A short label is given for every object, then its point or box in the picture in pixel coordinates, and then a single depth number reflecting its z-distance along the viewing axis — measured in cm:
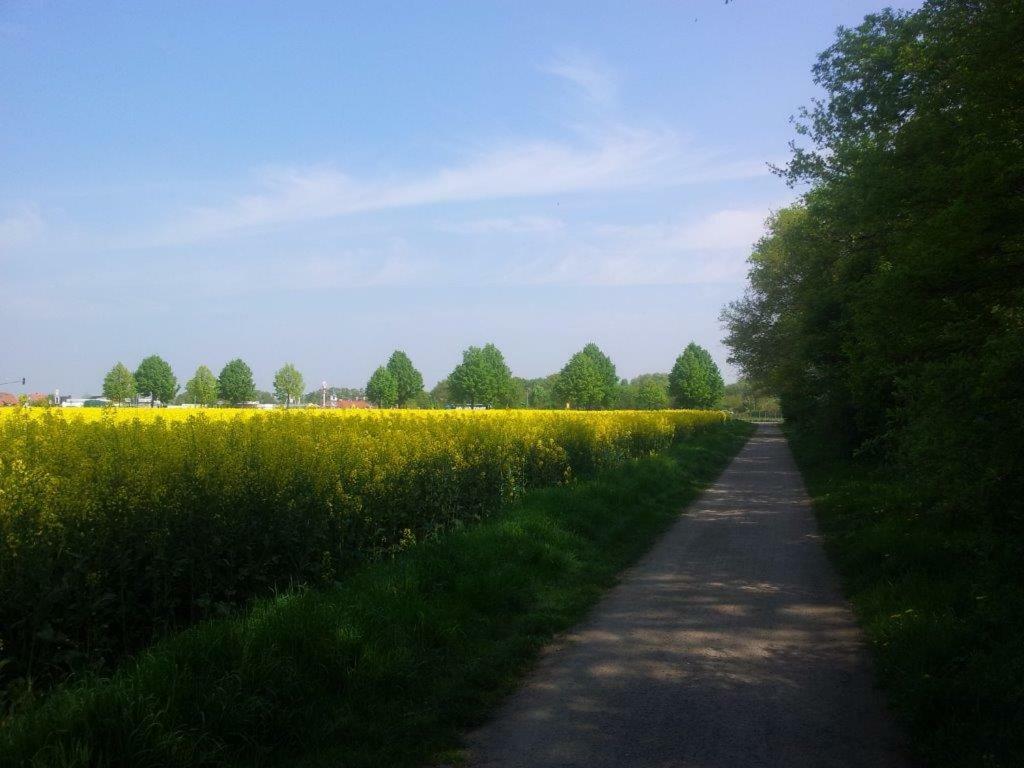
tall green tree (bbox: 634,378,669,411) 10137
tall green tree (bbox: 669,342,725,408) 10738
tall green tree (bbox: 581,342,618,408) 9944
